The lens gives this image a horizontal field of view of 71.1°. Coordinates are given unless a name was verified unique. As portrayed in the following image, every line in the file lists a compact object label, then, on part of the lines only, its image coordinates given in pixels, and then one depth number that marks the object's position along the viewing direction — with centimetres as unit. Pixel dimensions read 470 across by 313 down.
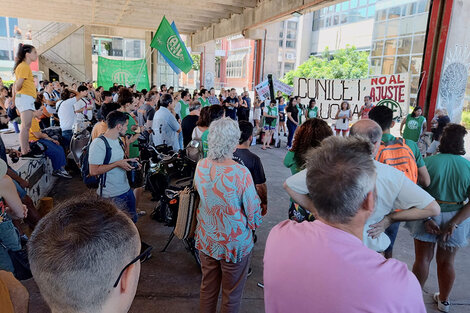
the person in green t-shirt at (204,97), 1142
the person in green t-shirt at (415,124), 804
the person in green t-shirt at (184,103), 962
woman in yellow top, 500
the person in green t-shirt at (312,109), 1084
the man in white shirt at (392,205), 210
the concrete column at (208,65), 2219
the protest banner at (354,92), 849
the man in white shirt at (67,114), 702
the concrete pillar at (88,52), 2429
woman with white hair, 248
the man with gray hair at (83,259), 94
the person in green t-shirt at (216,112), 483
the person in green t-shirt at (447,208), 294
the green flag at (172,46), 866
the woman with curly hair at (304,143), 284
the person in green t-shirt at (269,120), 1125
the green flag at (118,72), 1420
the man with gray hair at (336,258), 108
